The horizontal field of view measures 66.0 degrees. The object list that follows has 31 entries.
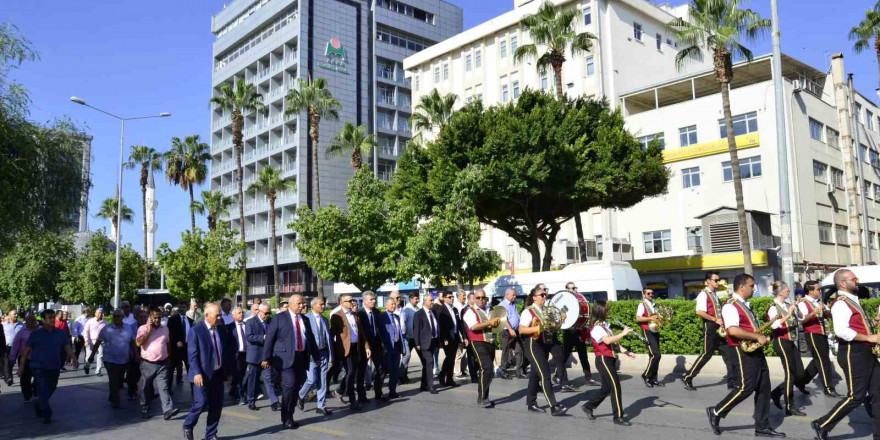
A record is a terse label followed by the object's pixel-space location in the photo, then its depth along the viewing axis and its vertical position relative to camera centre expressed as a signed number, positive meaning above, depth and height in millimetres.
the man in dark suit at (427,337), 12625 -997
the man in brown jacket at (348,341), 11102 -923
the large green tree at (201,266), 40312 +1341
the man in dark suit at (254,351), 11789 -1127
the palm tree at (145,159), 57031 +10966
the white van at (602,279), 23964 +3
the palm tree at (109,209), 66750 +7981
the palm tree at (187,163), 53966 +9982
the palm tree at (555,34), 33906 +12394
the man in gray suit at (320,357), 10336 -1101
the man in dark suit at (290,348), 9406 -879
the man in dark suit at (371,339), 11305 -938
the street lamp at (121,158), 35531 +7217
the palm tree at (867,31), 33656 +12224
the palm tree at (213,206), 56188 +6951
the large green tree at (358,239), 33250 +2253
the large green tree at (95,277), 50125 +1028
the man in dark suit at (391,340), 12117 -1031
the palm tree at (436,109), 38688 +9957
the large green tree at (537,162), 31719 +5698
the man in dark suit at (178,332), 12344 -799
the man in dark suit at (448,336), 13078 -1024
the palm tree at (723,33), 25156 +9124
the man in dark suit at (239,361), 12420 -1371
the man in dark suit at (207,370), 8383 -1026
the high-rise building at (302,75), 65312 +20541
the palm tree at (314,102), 41281 +11209
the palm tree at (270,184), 49375 +7506
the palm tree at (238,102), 43344 +11900
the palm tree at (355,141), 40625 +8627
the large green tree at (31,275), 50344 +1272
